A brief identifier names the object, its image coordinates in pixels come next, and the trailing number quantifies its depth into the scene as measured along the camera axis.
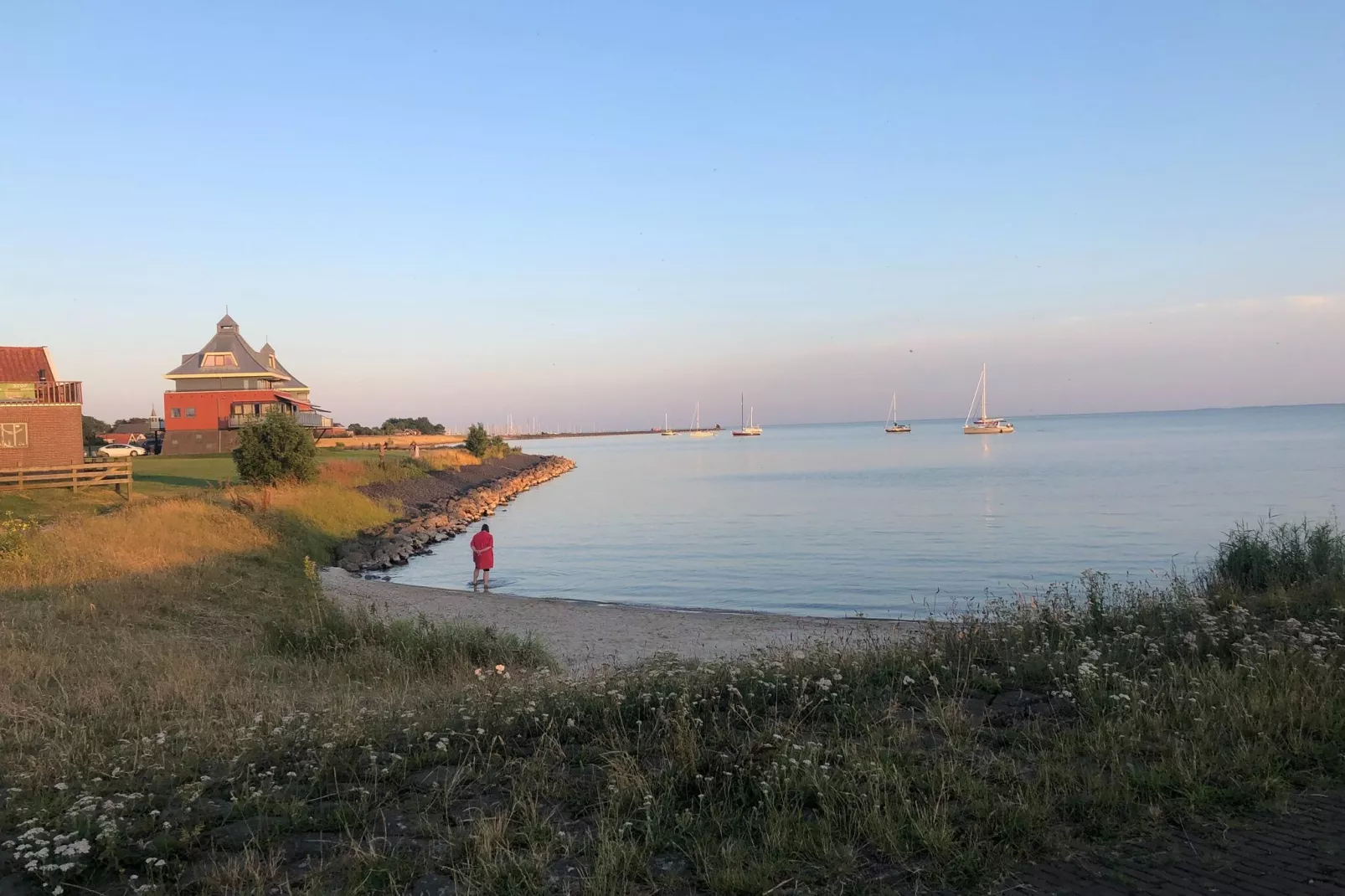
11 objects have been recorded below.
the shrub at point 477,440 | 81.62
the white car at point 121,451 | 48.50
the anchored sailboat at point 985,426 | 161.88
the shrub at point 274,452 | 31.14
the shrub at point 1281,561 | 11.66
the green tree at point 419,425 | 147.38
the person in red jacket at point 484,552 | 24.94
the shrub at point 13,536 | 16.05
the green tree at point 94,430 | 71.44
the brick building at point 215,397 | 66.25
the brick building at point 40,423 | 34.94
